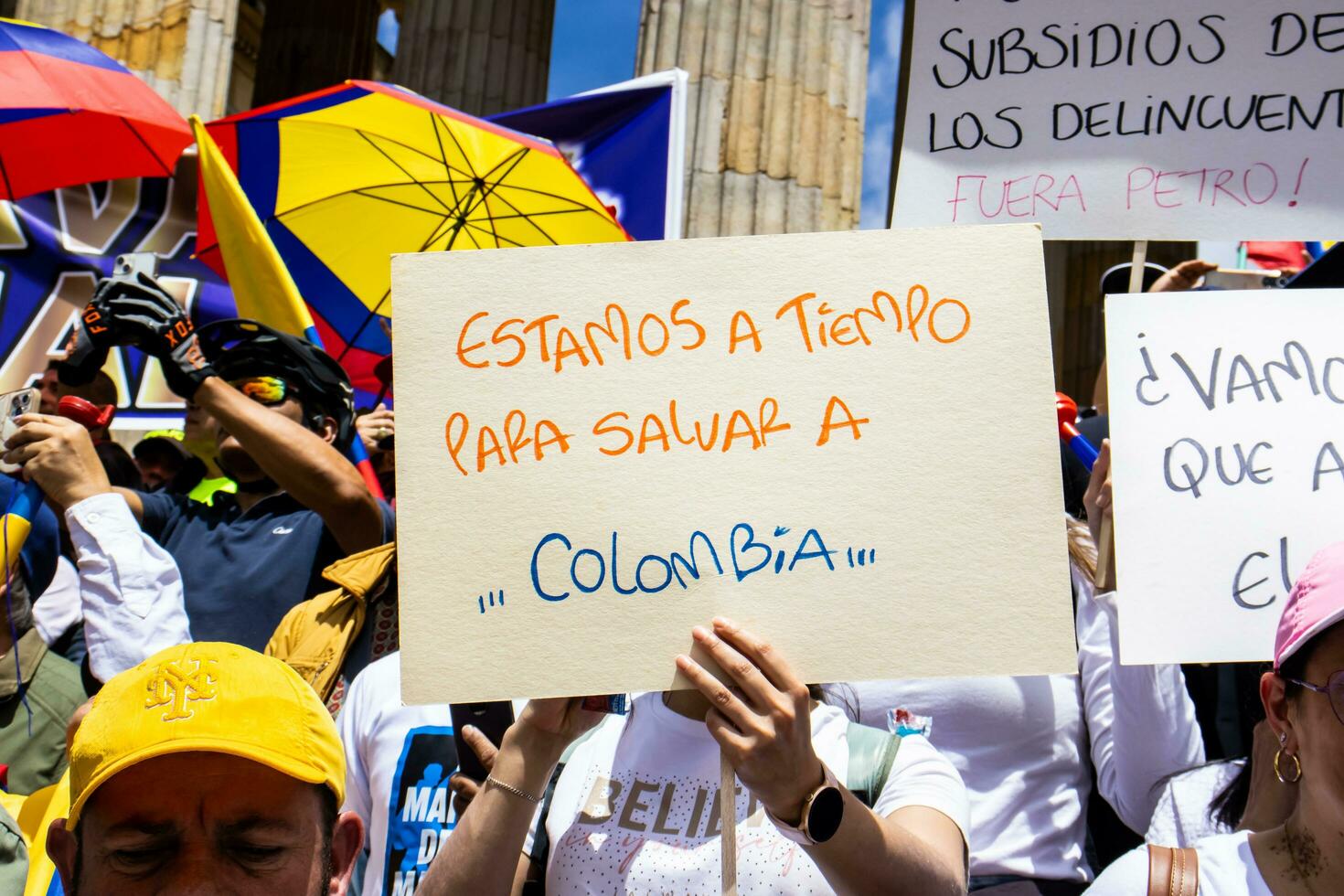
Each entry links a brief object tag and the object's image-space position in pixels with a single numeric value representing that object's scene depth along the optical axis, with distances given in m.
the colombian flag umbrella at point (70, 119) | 4.94
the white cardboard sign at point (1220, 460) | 2.10
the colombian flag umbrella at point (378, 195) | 4.64
